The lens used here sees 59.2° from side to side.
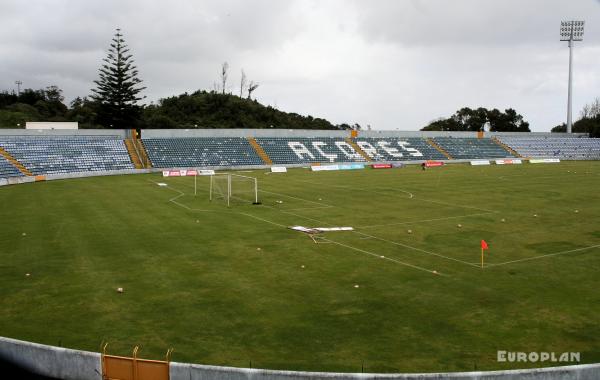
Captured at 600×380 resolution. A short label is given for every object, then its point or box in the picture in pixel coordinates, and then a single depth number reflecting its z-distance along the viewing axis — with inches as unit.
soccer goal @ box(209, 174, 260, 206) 1644.9
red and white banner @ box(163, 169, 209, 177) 2551.4
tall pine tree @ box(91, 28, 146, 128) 3730.3
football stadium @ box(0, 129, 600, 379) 519.8
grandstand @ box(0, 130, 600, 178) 2672.2
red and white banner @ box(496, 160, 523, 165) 3503.7
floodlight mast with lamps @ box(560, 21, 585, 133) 4148.6
